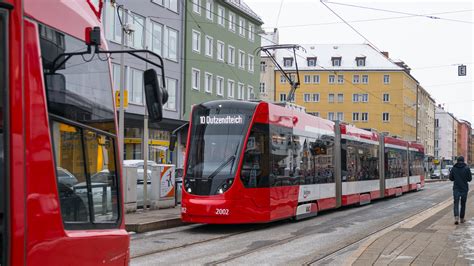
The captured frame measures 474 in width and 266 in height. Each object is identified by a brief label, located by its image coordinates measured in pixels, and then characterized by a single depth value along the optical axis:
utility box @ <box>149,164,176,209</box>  18.33
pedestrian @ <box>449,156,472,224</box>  14.57
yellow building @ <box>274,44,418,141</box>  87.44
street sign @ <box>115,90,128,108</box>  17.64
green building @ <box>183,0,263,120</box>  39.56
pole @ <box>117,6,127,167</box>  16.38
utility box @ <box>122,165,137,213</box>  16.97
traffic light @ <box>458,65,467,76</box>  33.41
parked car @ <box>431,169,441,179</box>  77.38
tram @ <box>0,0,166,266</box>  2.89
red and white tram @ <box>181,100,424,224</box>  14.14
